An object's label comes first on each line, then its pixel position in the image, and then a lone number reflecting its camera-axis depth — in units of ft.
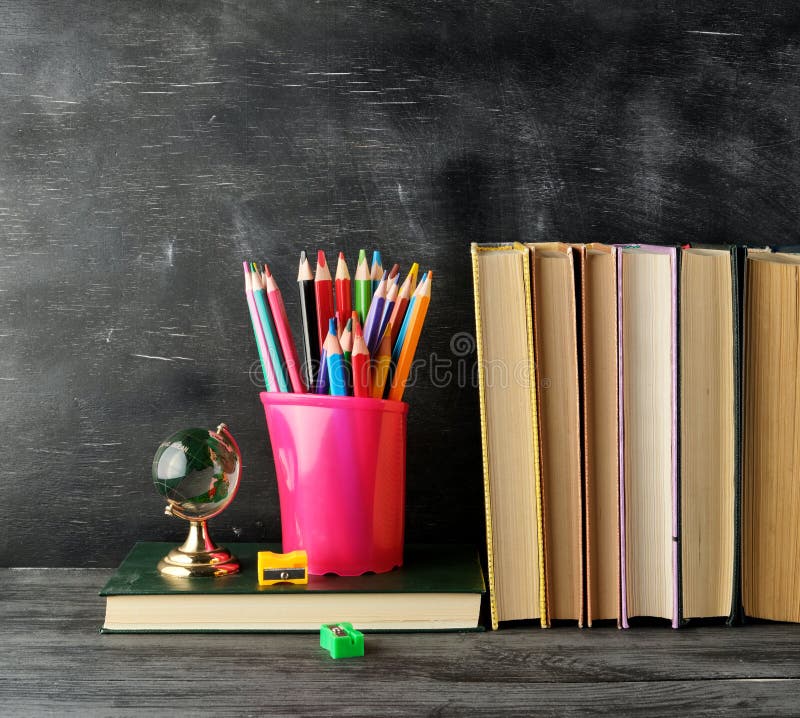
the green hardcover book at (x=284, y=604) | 3.47
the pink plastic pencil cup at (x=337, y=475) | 3.57
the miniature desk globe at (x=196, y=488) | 3.60
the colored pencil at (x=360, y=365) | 3.54
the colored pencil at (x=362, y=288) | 3.63
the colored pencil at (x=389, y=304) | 3.61
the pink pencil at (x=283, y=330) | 3.62
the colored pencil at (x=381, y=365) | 3.61
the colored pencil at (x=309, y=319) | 3.62
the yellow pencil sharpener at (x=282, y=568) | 3.51
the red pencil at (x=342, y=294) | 3.64
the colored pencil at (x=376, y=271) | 3.68
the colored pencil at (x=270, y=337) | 3.62
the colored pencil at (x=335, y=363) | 3.54
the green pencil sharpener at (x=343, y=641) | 3.36
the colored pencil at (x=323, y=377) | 3.58
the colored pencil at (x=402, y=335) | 3.60
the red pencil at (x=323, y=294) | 3.61
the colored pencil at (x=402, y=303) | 3.61
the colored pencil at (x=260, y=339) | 3.63
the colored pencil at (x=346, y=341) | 3.56
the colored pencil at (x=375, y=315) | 3.61
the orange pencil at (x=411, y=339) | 3.59
